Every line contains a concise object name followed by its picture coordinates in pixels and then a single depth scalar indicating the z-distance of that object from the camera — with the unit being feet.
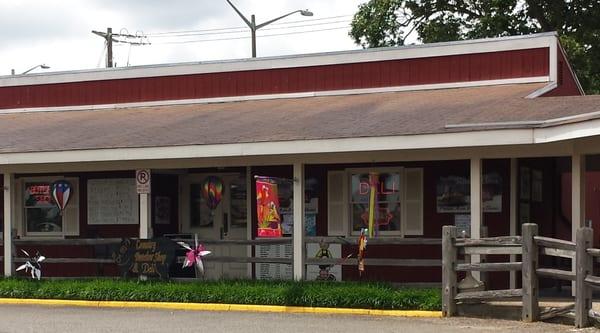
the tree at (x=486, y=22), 90.89
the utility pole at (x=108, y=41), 141.49
